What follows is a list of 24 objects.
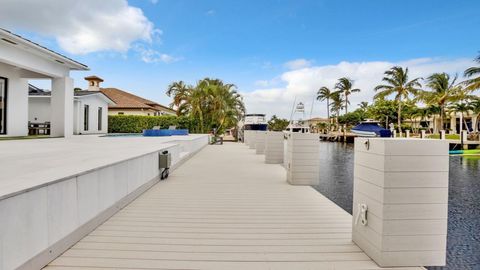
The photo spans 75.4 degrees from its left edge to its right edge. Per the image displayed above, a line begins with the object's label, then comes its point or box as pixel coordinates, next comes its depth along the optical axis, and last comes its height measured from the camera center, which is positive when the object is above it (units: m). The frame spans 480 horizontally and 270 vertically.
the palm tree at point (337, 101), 50.59 +4.92
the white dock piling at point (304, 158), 6.51 -0.58
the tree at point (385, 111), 42.34 +2.80
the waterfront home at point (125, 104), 28.86 +2.31
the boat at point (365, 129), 23.95 +0.18
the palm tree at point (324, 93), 53.53 +6.50
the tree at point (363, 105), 64.06 +5.46
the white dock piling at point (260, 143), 13.98 -0.60
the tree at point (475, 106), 33.16 +2.99
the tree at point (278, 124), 50.67 +1.02
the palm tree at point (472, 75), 23.80 +4.46
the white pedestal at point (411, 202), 2.58 -0.59
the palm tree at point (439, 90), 34.15 +4.85
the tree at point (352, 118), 49.97 +2.14
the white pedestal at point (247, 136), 19.33 -0.41
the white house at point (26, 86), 11.21 +1.75
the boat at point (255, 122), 25.45 +0.67
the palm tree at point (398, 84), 35.66 +5.50
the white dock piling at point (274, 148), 10.30 -0.61
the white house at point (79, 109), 18.59 +1.16
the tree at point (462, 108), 36.78 +2.95
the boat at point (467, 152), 20.45 -1.36
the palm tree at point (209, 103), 24.45 +2.19
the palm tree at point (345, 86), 48.03 +6.98
